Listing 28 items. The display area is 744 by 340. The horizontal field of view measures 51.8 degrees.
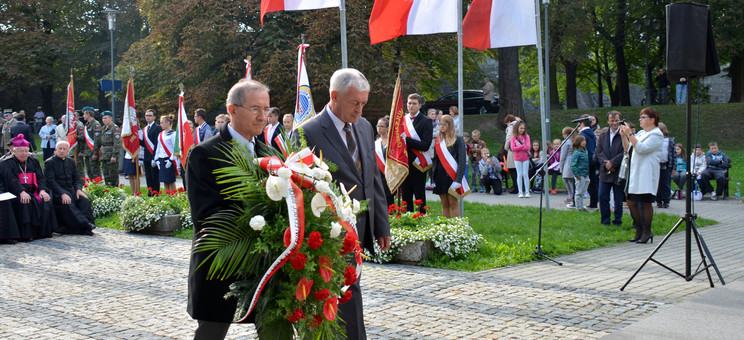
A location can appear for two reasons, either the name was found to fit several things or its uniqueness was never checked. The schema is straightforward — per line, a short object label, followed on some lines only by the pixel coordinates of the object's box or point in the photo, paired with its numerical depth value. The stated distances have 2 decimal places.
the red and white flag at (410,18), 12.35
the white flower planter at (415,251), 9.37
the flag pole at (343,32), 11.55
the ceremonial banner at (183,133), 15.93
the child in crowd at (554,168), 18.42
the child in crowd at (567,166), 15.80
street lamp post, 30.33
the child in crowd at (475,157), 20.16
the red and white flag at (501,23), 12.56
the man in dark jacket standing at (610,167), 12.19
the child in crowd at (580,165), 14.64
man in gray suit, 4.88
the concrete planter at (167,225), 12.93
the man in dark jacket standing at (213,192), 3.93
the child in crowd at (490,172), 19.66
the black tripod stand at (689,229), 7.65
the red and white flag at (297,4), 12.13
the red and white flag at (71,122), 20.35
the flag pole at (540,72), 13.57
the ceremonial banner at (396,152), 11.66
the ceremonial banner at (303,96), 12.44
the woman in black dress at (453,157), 11.57
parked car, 38.81
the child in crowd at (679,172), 17.92
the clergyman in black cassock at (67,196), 13.24
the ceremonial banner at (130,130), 18.42
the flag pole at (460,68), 11.74
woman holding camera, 10.44
